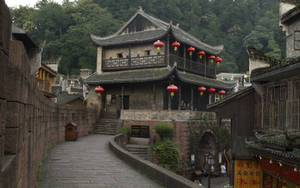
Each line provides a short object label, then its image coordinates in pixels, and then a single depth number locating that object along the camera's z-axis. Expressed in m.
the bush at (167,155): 19.02
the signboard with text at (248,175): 11.15
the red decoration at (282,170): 8.37
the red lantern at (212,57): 30.02
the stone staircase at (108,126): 23.88
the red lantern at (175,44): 24.11
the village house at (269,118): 8.62
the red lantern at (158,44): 23.65
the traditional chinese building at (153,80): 21.75
